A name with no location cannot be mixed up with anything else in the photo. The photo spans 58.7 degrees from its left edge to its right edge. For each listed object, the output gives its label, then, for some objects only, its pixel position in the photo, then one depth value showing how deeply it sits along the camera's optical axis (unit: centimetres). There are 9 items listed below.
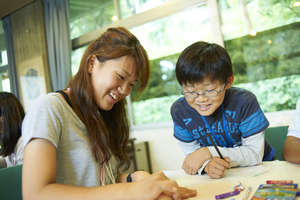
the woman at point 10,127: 176
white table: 82
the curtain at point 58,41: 410
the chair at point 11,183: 114
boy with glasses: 109
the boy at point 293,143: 99
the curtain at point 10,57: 491
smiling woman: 69
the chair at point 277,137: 148
